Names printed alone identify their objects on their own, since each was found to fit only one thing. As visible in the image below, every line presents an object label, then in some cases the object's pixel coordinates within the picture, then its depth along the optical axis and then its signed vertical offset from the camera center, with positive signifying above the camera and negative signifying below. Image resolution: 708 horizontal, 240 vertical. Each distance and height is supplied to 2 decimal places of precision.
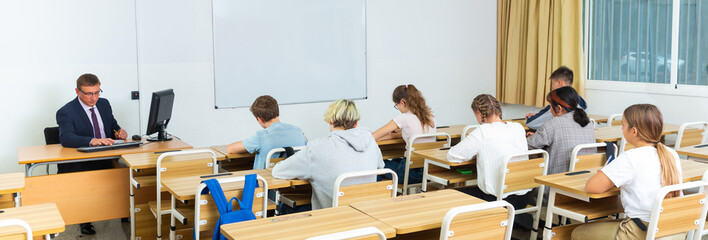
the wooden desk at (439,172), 3.80 -0.68
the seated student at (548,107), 4.86 -0.26
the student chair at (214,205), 2.88 -0.64
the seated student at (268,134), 3.79 -0.40
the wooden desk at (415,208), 2.37 -0.58
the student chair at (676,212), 2.63 -0.64
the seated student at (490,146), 3.61 -0.46
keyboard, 4.15 -0.52
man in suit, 4.31 -0.39
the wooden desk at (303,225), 2.23 -0.59
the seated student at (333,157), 3.15 -0.45
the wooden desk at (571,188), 2.94 -0.58
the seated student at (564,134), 3.98 -0.43
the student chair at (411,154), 4.34 -0.60
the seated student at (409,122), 4.59 -0.40
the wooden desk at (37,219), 2.25 -0.58
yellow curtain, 6.67 +0.24
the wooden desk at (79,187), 3.95 -0.77
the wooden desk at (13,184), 2.99 -0.56
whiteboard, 6.02 +0.19
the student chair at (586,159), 3.65 -0.55
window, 5.73 +0.25
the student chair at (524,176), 3.54 -0.63
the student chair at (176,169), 3.61 -0.59
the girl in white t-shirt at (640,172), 2.78 -0.47
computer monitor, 4.44 -0.32
